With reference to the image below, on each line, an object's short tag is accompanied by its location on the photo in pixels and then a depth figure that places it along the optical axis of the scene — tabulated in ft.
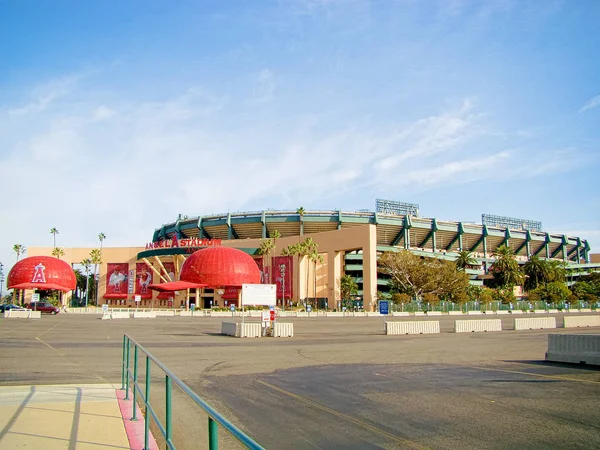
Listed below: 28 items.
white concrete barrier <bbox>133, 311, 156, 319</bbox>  180.86
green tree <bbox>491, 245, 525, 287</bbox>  337.52
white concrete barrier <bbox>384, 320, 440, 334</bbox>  105.03
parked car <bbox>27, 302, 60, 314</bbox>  189.11
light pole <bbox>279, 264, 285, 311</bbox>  295.69
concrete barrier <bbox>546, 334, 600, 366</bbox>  55.31
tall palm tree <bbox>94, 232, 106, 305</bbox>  383.24
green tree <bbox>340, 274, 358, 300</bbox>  311.47
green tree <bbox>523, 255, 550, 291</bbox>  353.10
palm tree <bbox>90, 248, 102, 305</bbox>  340.18
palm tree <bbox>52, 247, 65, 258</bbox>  353.51
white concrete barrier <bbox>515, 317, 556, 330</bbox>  124.86
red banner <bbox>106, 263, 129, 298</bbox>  349.72
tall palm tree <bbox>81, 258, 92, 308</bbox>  352.08
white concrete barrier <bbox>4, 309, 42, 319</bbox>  157.20
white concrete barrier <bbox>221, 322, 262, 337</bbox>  93.91
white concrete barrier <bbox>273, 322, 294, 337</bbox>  95.54
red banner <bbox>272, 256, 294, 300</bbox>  307.78
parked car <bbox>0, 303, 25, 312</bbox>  201.87
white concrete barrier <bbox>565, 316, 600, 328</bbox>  134.77
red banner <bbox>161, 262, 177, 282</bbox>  335.24
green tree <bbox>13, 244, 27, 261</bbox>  390.42
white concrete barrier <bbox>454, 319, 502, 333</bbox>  114.73
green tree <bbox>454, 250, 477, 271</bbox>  351.87
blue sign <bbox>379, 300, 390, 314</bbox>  183.21
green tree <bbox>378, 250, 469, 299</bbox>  275.39
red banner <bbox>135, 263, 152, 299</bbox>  344.08
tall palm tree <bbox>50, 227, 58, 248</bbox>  392.27
